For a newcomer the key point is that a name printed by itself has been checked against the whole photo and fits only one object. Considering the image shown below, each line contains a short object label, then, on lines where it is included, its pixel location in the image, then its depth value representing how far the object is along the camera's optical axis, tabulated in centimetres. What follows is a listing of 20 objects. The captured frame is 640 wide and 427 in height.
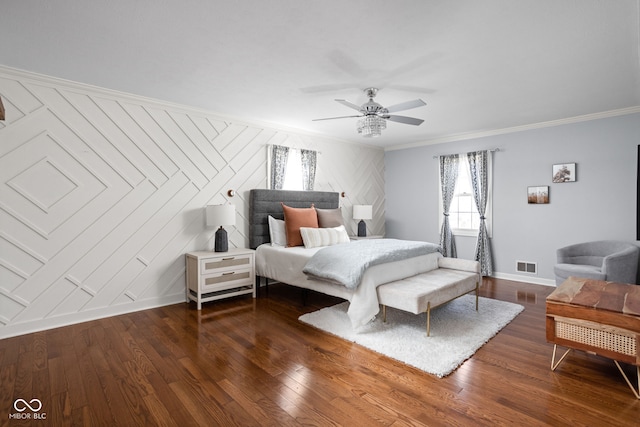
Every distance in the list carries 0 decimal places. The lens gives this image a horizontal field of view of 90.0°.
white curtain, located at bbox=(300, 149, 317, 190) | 548
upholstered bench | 295
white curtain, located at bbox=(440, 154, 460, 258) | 594
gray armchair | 377
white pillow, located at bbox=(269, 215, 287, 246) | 468
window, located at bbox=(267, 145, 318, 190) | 505
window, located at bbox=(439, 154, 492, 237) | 580
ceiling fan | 343
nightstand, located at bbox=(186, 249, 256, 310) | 388
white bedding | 315
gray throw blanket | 322
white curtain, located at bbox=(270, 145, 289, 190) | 505
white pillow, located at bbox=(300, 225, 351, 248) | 445
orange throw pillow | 455
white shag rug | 262
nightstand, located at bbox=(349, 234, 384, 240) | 565
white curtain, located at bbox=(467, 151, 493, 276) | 547
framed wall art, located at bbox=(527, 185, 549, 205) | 494
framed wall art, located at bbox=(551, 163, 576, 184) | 470
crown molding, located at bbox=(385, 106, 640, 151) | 432
